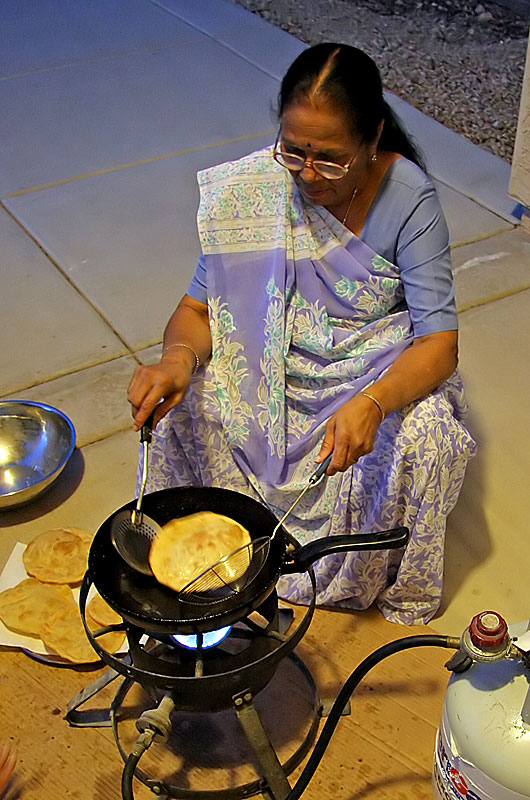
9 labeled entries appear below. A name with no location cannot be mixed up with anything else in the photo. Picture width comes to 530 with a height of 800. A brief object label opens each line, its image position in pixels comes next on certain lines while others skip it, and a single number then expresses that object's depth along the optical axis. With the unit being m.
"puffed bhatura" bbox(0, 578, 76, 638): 1.70
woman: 1.48
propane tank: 1.06
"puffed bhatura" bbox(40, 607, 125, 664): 1.65
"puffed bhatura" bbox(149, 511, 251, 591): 1.28
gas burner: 1.24
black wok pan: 1.20
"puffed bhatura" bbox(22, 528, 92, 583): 1.79
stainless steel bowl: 2.09
